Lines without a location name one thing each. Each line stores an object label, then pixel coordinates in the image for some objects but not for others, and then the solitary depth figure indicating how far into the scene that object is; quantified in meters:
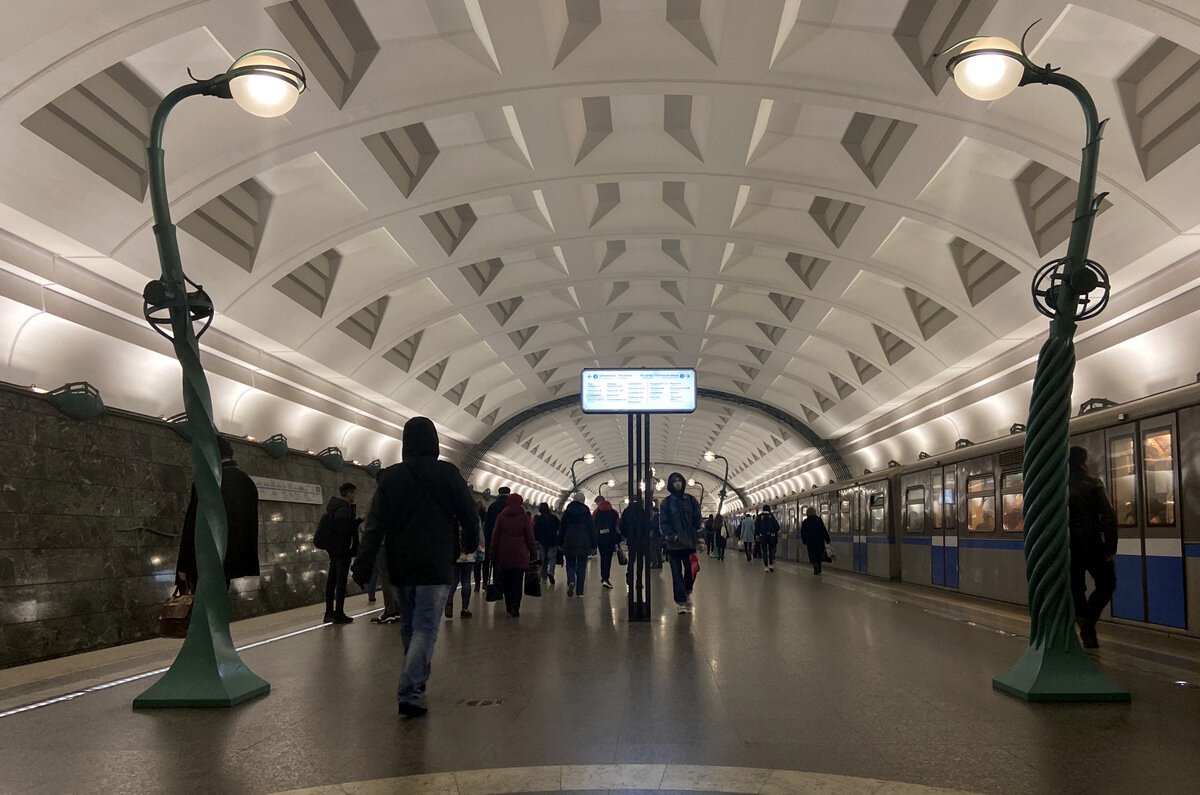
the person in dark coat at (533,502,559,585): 17.14
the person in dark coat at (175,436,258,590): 6.69
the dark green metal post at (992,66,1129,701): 5.83
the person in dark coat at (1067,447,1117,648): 7.73
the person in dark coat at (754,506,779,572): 27.22
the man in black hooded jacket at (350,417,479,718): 5.53
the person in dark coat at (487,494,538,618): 11.66
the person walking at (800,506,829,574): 23.56
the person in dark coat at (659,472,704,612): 11.44
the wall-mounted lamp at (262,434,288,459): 15.59
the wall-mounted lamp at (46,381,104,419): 9.46
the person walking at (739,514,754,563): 30.83
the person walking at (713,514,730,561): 35.29
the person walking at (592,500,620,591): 18.02
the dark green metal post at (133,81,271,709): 5.91
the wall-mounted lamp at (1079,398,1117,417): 12.34
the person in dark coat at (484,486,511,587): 12.47
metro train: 9.27
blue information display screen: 11.80
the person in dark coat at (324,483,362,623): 11.59
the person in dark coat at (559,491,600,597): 15.49
